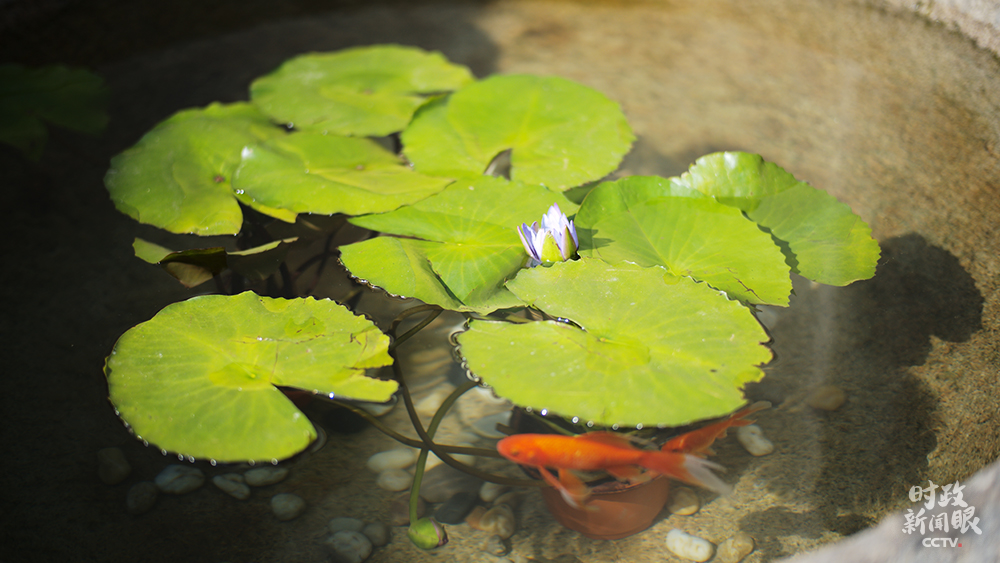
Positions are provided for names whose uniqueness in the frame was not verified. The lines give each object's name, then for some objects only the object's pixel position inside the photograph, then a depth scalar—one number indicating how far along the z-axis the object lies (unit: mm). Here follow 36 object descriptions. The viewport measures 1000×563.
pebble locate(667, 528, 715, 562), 959
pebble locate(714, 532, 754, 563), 952
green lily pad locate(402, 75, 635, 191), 1417
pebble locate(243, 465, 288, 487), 1063
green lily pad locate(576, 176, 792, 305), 1102
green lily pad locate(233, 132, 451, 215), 1300
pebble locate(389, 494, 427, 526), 1027
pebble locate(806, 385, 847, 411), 1124
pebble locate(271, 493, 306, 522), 1029
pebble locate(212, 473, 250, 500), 1051
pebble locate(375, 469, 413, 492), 1075
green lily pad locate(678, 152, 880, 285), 1166
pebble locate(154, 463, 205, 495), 1051
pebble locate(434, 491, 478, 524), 1034
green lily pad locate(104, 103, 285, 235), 1295
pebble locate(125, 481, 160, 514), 1022
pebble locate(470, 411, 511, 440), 1148
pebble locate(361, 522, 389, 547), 998
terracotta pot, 983
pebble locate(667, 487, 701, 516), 1019
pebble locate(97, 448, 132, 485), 1053
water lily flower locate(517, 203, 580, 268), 1101
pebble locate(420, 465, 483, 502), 1065
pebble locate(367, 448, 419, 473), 1103
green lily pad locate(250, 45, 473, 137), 1614
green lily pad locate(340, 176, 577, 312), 1120
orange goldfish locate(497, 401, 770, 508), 955
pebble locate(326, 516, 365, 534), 1017
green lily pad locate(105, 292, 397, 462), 939
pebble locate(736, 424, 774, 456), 1078
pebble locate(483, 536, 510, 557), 994
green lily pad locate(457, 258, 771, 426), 904
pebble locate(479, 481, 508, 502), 1060
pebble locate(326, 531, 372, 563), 977
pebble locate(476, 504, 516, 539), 1022
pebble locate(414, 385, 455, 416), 1182
